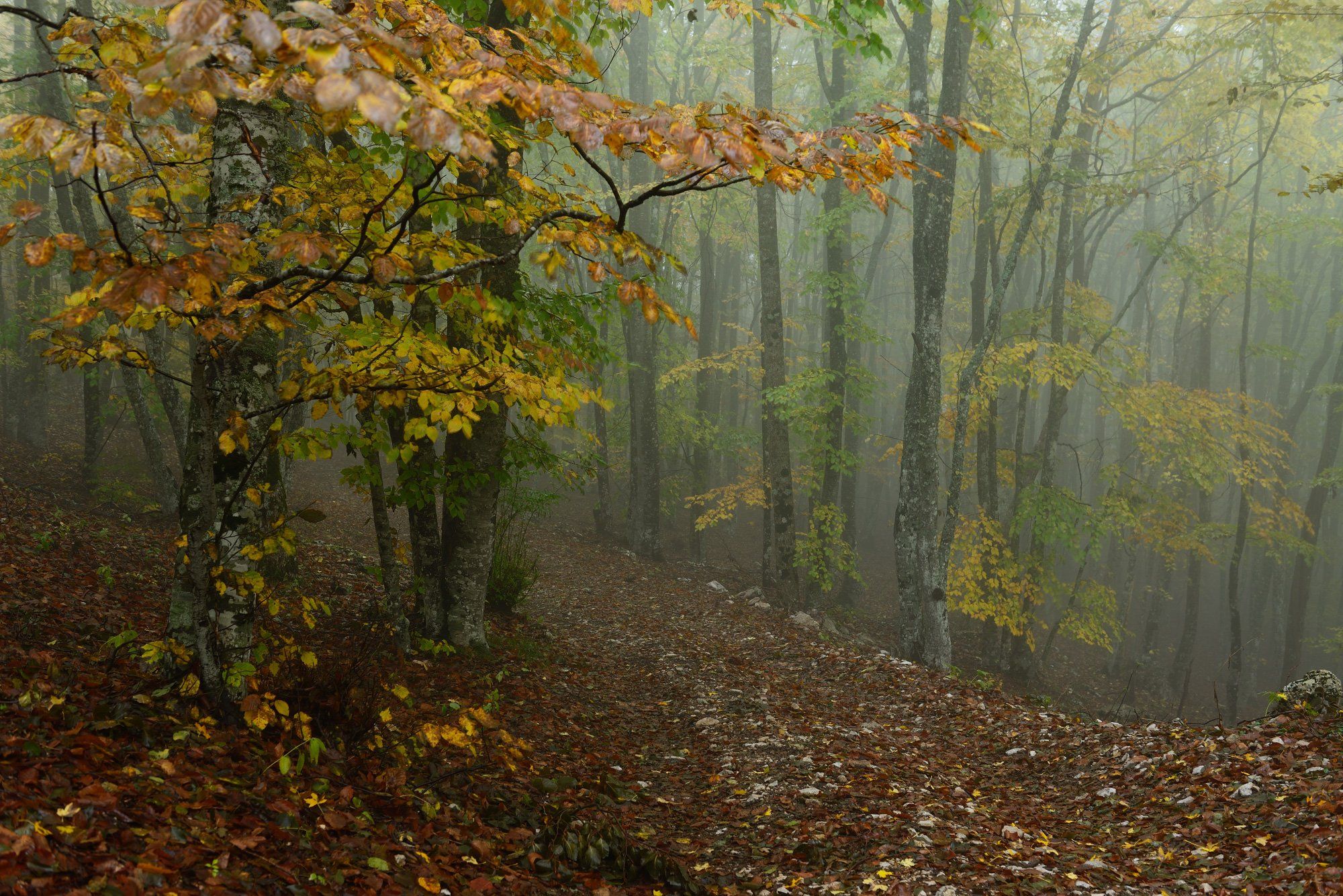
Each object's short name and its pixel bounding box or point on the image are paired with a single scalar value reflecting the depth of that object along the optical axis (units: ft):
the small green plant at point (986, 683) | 27.73
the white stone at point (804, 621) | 38.09
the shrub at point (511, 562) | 26.45
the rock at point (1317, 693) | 18.20
